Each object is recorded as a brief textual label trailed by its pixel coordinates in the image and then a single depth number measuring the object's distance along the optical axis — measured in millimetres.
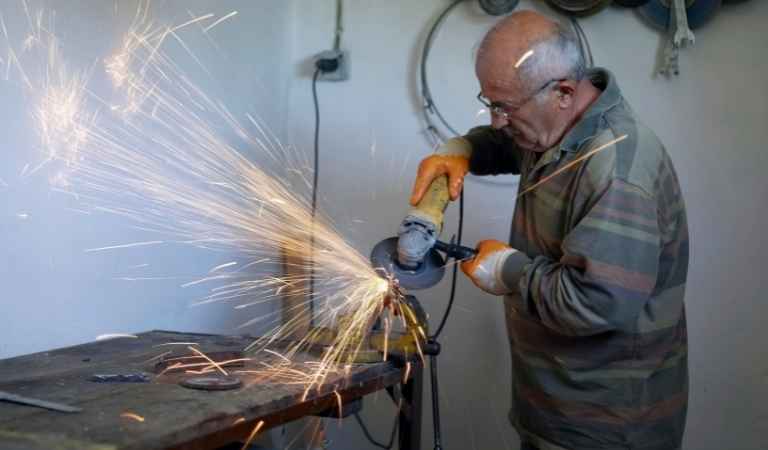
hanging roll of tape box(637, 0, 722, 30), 2662
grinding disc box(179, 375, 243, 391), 1679
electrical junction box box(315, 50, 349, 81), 3283
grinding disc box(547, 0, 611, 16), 2801
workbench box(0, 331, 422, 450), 1346
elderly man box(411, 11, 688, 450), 1812
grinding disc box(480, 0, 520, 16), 2982
